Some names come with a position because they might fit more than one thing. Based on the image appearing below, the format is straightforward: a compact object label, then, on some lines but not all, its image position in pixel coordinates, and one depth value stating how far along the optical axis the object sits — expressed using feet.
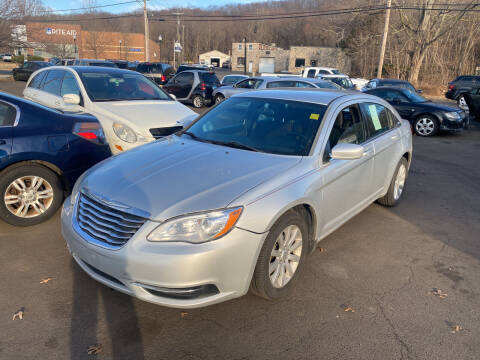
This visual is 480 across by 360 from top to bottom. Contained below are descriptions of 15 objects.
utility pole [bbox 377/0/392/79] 79.92
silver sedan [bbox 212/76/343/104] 40.06
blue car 13.26
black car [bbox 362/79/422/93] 52.94
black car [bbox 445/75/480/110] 81.97
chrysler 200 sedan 8.21
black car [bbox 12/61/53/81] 91.91
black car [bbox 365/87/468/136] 37.52
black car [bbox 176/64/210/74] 79.15
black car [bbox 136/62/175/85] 78.07
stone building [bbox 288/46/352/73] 170.60
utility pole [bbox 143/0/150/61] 105.61
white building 277.23
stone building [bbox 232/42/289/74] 214.90
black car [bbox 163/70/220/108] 53.01
